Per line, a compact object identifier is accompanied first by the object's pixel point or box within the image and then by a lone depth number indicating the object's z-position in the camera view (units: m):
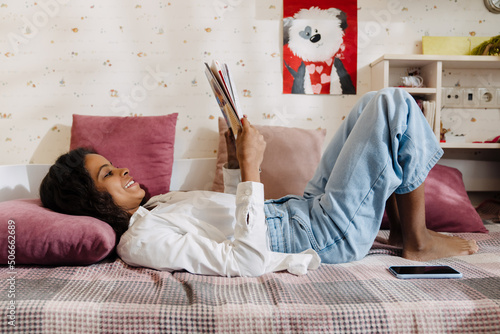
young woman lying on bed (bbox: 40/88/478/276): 1.13
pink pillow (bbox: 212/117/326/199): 1.79
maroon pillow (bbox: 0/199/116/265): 1.17
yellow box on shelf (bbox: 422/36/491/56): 2.15
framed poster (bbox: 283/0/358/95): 2.15
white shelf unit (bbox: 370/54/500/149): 2.00
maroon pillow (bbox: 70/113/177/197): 1.86
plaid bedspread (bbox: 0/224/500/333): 0.88
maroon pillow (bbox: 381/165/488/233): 1.70
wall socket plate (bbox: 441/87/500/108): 2.20
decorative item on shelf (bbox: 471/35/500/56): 2.07
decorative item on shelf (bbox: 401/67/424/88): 2.09
